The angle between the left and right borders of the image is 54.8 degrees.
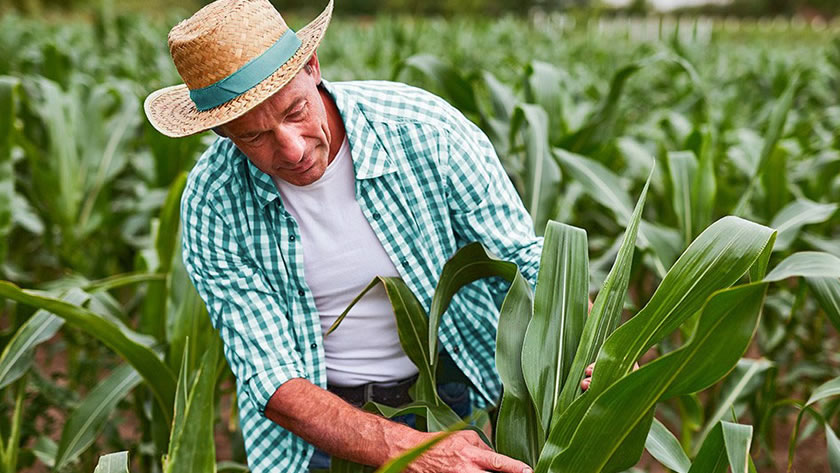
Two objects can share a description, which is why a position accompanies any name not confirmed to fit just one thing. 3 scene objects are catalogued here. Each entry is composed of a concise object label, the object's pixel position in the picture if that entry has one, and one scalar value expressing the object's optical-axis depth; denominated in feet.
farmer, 4.06
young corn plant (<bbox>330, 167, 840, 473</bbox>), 2.90
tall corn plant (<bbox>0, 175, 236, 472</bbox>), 4.66
